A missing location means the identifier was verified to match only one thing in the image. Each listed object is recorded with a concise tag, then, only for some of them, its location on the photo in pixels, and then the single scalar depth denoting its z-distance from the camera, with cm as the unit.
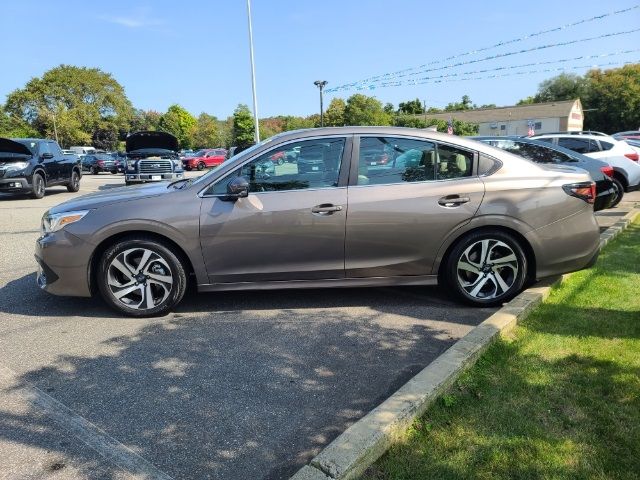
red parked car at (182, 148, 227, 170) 3834
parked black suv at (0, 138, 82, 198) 1366
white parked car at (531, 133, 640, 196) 1087
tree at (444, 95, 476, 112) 11488
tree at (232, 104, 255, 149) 6812
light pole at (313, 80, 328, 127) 3650
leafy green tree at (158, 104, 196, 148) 8788
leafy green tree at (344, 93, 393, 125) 5534
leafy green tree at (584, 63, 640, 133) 6775
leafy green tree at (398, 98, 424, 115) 9912
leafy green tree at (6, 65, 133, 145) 6944
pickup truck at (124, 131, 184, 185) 1627
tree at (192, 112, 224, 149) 9125
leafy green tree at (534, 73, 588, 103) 8450
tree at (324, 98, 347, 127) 6488
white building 6769
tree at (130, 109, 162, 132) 8882
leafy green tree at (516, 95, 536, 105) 10933
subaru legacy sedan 437
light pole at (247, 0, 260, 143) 2428
